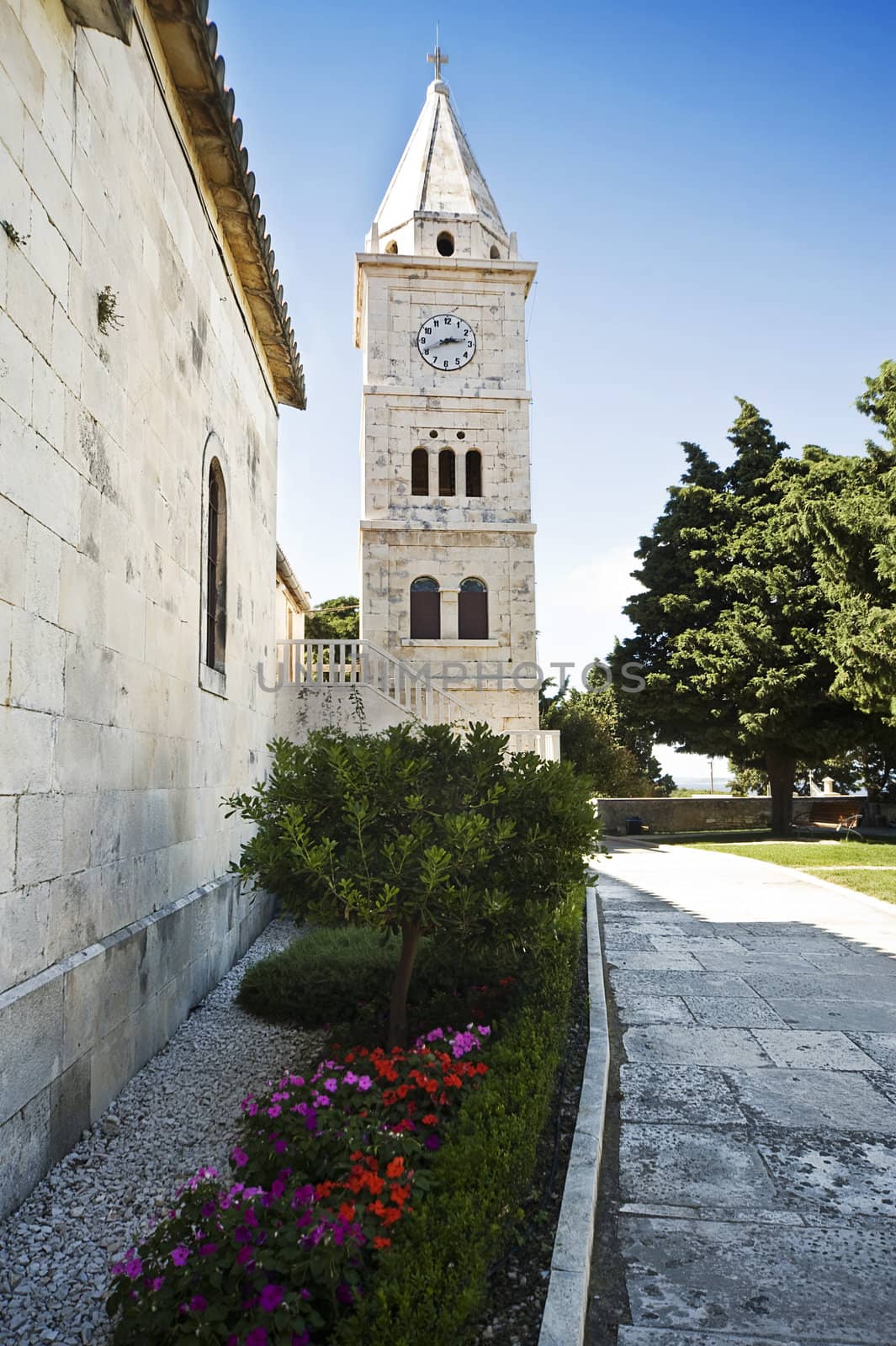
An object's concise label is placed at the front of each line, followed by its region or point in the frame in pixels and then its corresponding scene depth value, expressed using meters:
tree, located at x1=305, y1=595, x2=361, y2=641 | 48.28
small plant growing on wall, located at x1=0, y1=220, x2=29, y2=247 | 4.09
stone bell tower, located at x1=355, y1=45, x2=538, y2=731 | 24.19
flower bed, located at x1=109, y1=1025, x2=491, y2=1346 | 2.78
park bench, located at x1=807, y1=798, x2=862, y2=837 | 27.80
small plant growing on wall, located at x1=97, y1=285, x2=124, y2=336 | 5.45
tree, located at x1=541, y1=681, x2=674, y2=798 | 33.72
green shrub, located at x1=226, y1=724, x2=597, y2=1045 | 5.07
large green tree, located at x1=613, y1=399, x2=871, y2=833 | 25.45
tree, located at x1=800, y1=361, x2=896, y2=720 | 20.48
